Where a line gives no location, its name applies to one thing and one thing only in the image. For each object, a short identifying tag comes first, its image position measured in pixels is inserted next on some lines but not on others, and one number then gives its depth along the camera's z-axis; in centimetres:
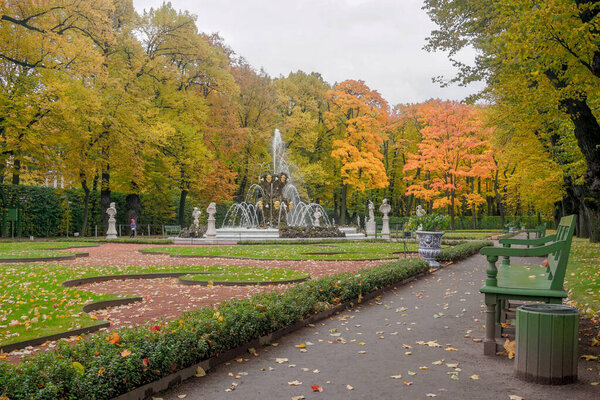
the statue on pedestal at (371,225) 3494
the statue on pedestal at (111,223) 2912
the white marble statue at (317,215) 3384
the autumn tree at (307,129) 3903
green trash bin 407
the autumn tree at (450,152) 3891
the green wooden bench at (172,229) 3219
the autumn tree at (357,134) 3900
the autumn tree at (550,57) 784
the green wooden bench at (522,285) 482
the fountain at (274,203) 2842
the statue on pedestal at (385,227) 2994
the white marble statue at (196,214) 2877
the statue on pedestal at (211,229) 2592
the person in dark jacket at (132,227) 3094
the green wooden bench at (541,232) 2190
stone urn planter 1409
